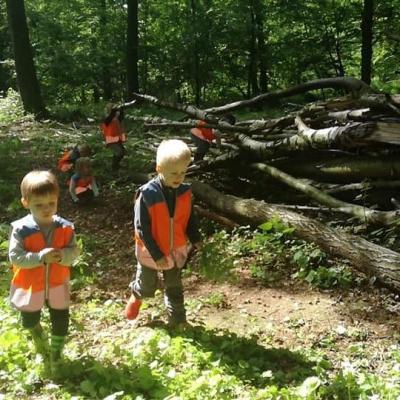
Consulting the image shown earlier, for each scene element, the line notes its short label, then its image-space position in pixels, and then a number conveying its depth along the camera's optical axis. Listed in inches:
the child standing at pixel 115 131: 406.9
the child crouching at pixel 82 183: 357.1
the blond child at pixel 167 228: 166.1
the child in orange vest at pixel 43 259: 147.4
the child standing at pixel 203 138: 363.6
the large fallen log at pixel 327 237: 204.7
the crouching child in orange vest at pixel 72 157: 371.9
